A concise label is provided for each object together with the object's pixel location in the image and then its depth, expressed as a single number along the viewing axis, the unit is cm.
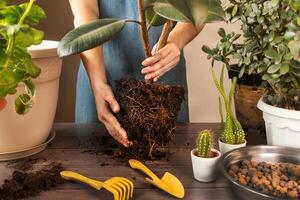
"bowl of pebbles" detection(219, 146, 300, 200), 63
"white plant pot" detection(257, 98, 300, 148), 77
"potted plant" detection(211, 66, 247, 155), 80
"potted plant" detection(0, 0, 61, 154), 59
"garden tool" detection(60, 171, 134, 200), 66
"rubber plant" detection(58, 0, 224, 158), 70
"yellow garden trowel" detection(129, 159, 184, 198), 68
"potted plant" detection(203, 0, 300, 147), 73
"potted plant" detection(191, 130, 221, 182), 72
